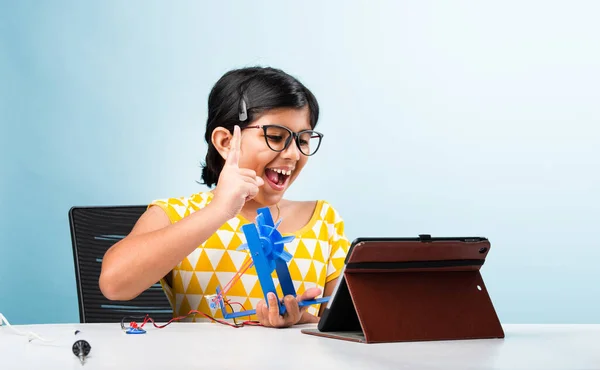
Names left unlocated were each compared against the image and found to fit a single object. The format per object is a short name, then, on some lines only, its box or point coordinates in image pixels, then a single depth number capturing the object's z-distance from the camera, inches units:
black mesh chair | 74.1
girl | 60.6
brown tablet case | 45.2
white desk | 35.5
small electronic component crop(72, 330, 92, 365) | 36.4
